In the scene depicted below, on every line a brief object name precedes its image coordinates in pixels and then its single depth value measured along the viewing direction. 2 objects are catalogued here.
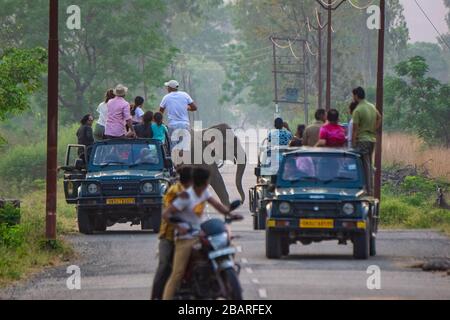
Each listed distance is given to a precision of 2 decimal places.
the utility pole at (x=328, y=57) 56.54
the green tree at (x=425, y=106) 65.00
